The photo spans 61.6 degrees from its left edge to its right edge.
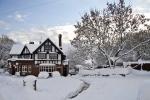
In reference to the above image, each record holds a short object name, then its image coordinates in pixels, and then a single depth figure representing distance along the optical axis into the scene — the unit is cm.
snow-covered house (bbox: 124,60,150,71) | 2548
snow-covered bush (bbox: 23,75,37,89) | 1179
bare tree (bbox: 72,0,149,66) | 2059
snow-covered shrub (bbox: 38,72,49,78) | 2272
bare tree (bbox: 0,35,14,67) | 4044
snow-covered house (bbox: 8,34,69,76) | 3022
